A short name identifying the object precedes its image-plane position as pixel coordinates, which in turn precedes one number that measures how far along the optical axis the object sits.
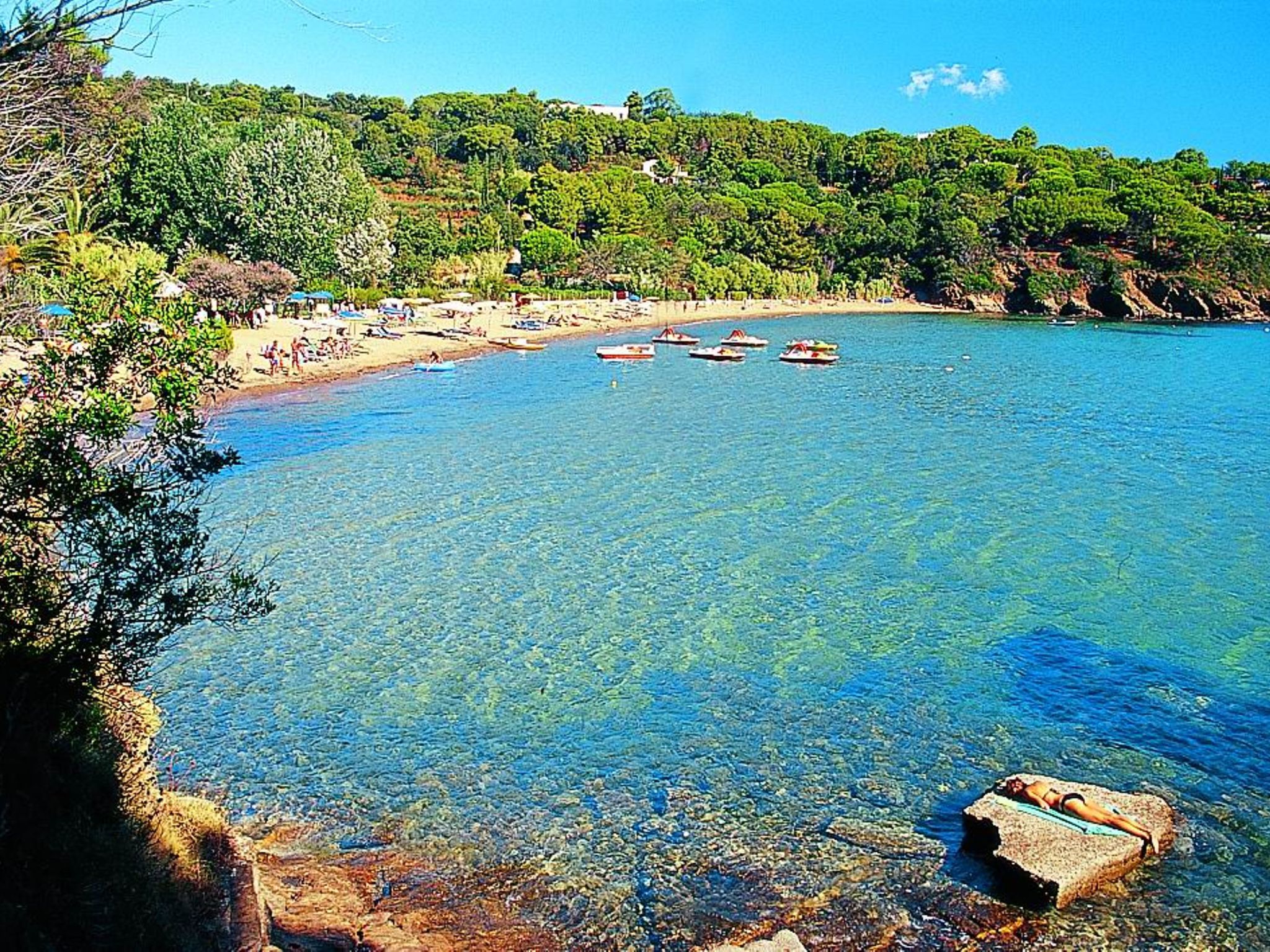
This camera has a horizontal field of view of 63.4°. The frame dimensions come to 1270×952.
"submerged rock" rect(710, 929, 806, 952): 9.52
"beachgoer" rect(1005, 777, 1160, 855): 12.18
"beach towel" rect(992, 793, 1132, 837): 11.98
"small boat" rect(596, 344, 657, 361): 63.19
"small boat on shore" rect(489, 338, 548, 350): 67.81
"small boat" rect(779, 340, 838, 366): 63.56
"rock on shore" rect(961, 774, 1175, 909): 11.27
